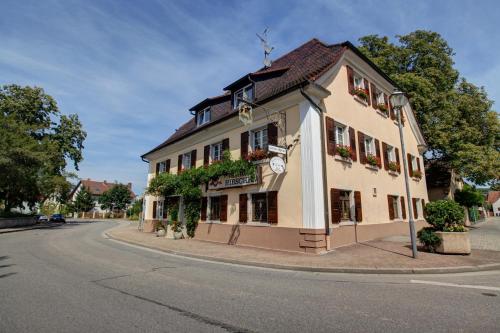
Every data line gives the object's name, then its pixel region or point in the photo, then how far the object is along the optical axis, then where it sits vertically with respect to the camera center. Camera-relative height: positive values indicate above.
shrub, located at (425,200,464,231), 9.34 +0.06
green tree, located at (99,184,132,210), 64.19 +3.61
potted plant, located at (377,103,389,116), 16.44 +6.24
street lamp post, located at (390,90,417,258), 8.87 +3.63
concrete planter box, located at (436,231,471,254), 9.00 -0.86
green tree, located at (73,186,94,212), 61.09 +2.77
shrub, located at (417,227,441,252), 9.44 -0.76
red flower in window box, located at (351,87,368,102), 14.29 +6.18
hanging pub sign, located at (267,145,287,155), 11.12 +2.58
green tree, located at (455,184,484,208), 26.47 +1.75
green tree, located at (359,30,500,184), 19.95 +8.40
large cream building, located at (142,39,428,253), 11.11 +2.93
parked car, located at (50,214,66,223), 39.47 -0.60
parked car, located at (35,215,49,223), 37.79 -0.69
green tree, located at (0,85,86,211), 21.83 +5.73
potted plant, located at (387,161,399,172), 16.20 +2.82
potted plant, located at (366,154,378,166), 14.18 +2.79
